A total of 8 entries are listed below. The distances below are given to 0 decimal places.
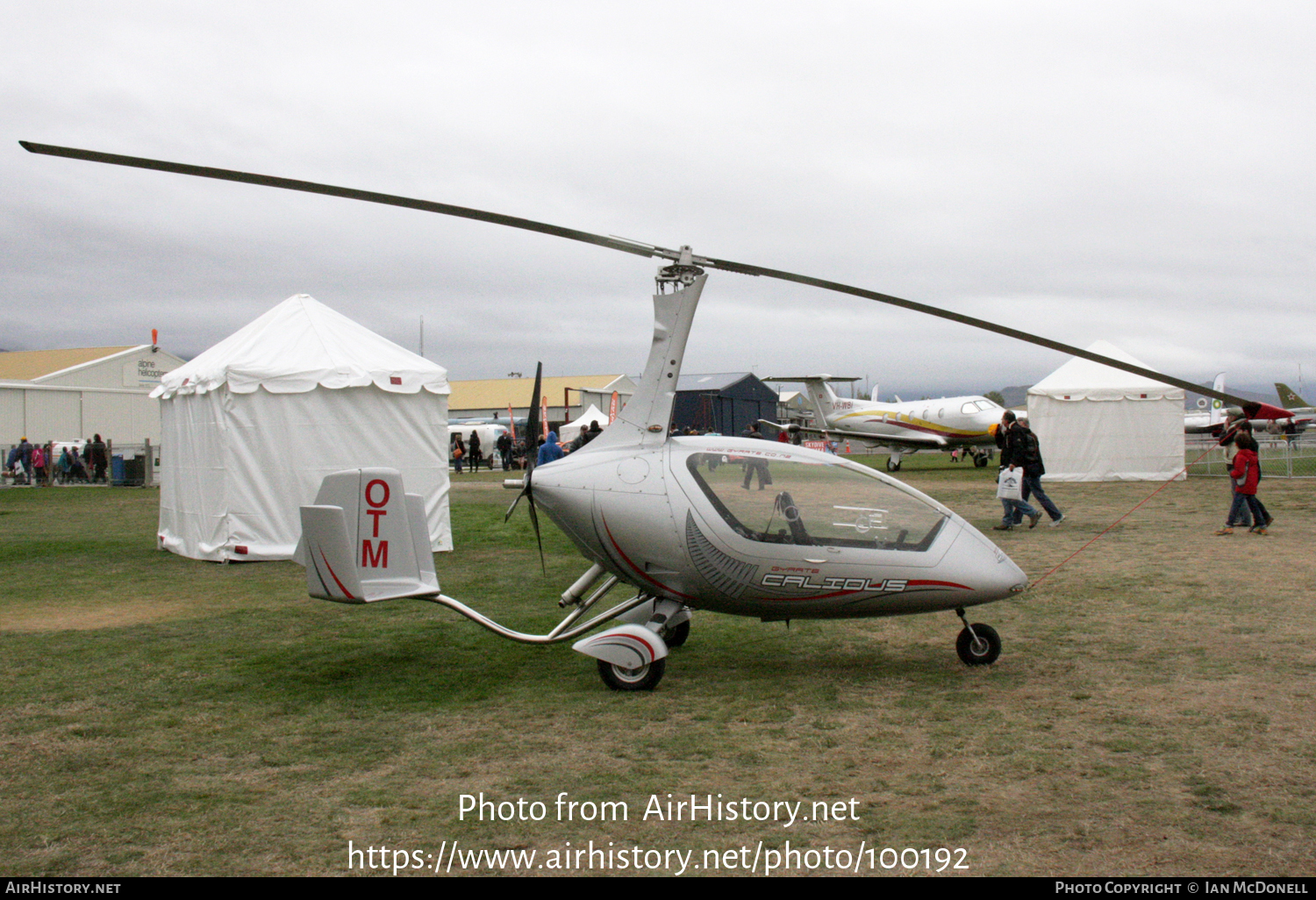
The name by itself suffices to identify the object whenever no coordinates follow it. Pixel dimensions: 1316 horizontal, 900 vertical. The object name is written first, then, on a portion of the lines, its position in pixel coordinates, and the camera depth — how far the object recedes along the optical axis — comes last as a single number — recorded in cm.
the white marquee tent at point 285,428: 1181
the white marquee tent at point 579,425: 3046
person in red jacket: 1312
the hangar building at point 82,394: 3778
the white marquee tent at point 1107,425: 2423
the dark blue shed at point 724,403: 5451
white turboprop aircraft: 3266
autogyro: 599
